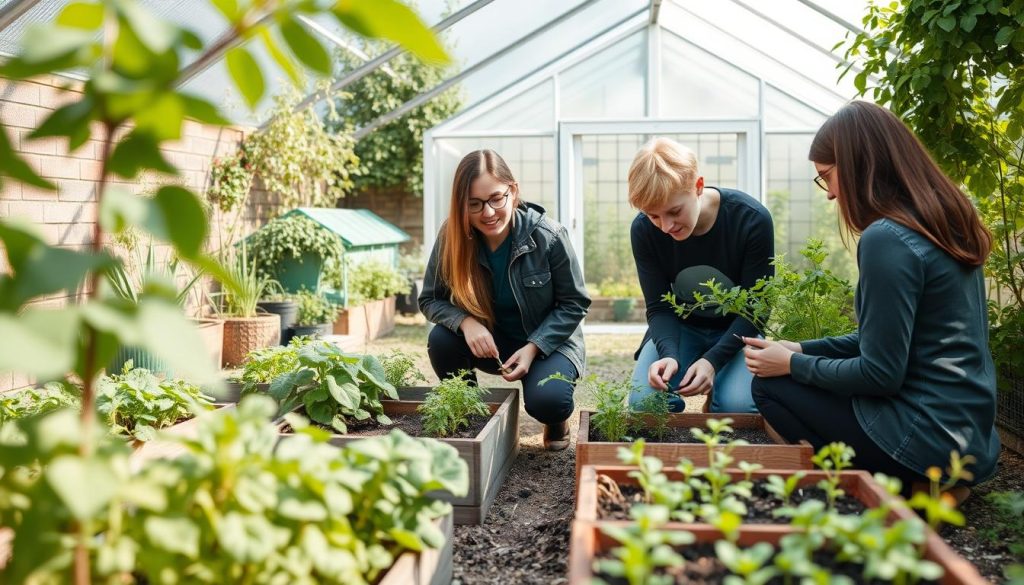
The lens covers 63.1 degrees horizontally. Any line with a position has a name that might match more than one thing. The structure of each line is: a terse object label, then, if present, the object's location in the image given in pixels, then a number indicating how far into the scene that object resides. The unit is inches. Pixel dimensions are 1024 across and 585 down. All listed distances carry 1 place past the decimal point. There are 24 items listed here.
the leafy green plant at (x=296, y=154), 248.1
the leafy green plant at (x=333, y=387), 90.2
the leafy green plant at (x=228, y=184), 235.9
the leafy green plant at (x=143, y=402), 86.4
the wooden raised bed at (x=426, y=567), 48.9
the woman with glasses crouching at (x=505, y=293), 109.6
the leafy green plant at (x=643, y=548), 36.6
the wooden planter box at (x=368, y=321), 238.1
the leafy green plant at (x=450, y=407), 90.0
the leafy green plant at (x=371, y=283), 256.5
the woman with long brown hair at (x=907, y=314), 72.9
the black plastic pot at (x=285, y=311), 218.4
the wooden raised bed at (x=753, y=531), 43.6
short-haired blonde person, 99.1
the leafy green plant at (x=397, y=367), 106.3
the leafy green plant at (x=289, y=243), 230.4
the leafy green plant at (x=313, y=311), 226.1
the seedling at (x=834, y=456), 51.5
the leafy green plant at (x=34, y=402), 81.0
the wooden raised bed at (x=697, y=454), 76.0
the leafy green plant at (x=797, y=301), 88.4
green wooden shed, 242.4
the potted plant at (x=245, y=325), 192.9
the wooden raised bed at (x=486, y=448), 83.1
